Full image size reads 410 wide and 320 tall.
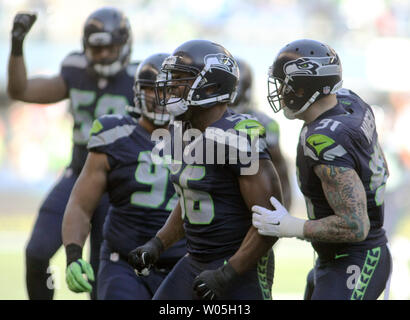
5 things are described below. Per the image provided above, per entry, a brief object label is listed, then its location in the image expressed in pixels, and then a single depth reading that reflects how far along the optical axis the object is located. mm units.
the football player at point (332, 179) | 6258
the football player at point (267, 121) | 10133
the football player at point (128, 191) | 7953
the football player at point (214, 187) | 6520
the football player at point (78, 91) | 9656
